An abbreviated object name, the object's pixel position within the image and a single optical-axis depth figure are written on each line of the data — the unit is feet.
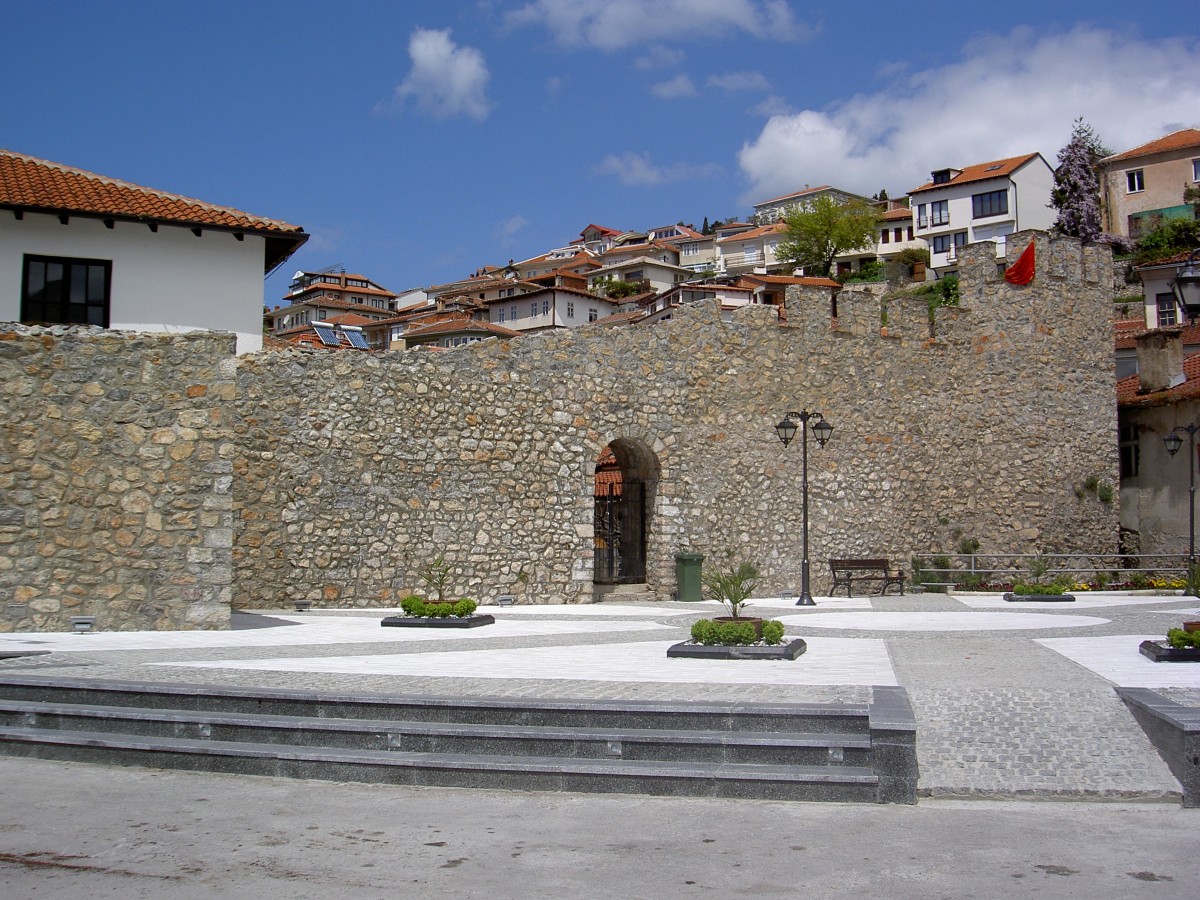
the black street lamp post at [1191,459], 86.38
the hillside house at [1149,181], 193.06
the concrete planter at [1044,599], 72.13
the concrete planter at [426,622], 52.16
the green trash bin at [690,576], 73.46
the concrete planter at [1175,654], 38.22
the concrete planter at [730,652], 39.42
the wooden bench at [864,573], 79.11
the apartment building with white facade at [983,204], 223.30
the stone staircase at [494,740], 25.26
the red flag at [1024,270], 88.99
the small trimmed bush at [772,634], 40.73
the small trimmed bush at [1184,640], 38.29
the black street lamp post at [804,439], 68.95
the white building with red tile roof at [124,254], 61.67
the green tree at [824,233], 238.68
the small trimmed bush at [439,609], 52.70
